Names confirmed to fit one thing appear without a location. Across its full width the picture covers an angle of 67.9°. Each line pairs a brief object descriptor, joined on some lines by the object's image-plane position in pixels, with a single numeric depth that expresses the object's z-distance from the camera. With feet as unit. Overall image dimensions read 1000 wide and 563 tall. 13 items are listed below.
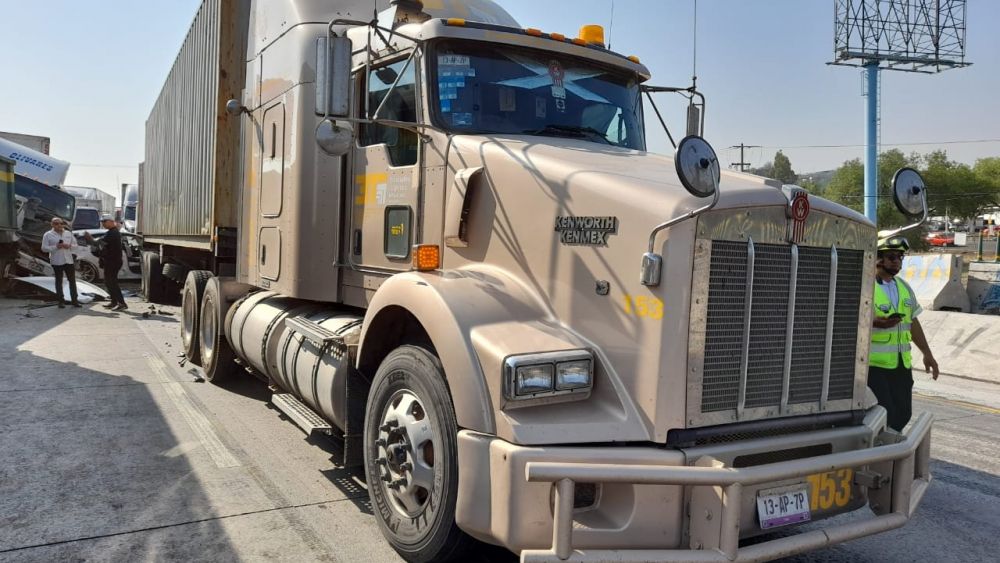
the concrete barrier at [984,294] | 53.42
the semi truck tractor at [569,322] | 9.42
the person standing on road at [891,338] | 17.08
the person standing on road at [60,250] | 47.88
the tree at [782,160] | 264.72
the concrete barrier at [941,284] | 51.65
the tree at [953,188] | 227.61
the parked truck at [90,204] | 100.99
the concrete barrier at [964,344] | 34.76
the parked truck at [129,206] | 107.34
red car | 242.25
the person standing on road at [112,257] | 48.03
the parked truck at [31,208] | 57.47
